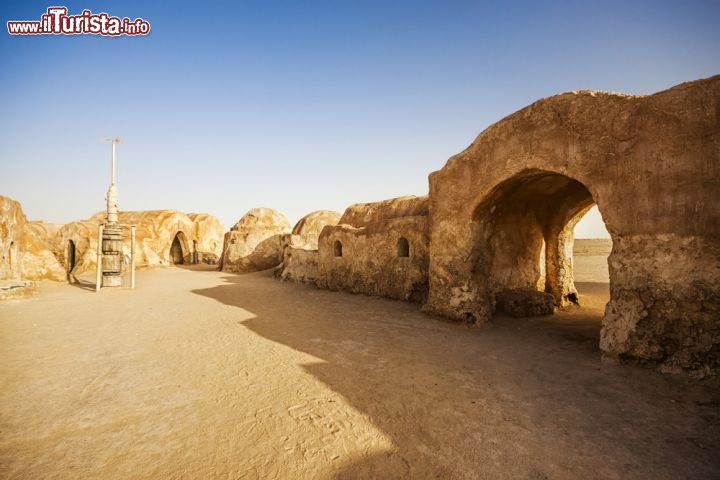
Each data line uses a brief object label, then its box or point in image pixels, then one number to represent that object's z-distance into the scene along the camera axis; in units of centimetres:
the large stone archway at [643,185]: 464
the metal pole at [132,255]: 1280
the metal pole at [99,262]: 1221
